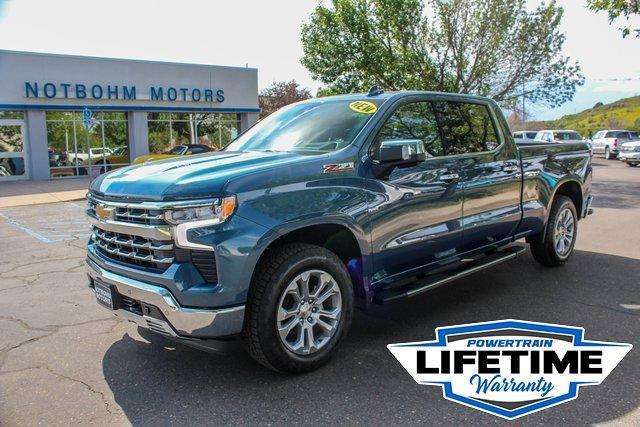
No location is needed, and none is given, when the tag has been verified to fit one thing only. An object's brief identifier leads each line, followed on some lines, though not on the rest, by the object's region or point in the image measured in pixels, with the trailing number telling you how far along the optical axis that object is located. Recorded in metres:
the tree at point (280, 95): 38.41
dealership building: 22.09
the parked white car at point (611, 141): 32.62
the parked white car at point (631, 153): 26.44
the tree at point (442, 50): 22.72
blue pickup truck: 3.24
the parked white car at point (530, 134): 26.74
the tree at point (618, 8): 15.35
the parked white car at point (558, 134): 25.64
